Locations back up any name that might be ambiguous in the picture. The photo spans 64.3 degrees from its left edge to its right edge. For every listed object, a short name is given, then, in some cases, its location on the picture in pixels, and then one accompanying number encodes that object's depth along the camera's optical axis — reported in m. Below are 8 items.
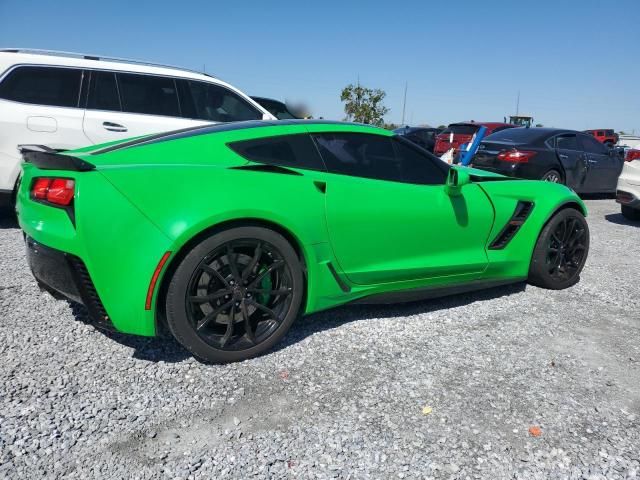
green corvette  2.44
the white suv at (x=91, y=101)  4.88
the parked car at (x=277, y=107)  8.69
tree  33.97
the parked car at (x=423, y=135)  16.69
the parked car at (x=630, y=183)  7.27
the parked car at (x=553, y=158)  8.34
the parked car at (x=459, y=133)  14.52
